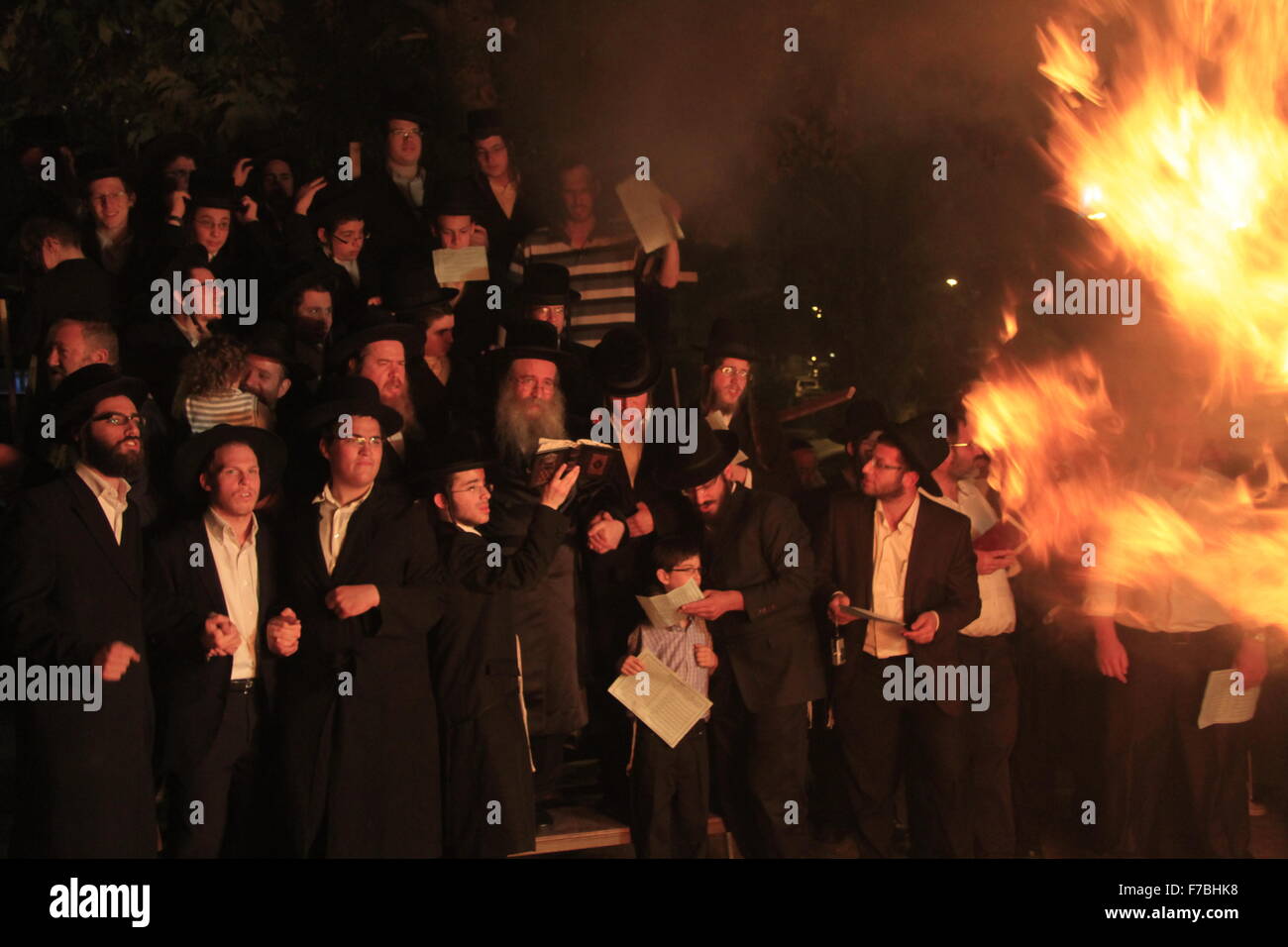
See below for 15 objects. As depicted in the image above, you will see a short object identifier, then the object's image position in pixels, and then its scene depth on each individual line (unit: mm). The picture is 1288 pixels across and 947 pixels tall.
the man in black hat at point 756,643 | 6355
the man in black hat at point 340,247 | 7375
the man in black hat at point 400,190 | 8117
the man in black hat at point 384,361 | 6410
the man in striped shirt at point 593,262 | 7980
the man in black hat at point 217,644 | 5348
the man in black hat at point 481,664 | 5762
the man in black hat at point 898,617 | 6480
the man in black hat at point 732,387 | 7250
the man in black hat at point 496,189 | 8258
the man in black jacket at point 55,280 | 6500
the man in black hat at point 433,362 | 6934
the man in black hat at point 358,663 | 5465
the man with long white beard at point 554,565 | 6281
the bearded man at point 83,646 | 5008
